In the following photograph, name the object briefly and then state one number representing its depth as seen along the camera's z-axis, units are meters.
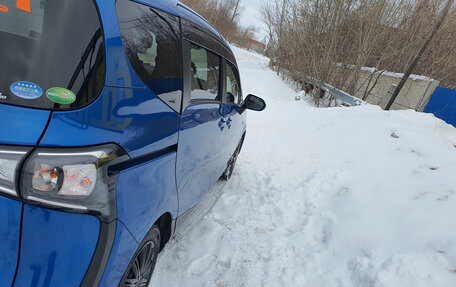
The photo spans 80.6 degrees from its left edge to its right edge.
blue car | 1.01
